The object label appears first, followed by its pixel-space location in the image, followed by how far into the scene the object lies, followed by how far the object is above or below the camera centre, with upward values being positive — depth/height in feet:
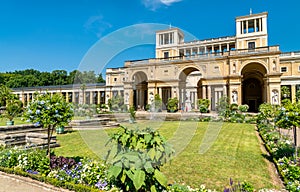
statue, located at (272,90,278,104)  95.40 +1.54
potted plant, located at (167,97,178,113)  102.01 -2.41
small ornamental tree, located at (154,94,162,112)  103.13 -0.51
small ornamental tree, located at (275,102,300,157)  22.04 -1.69
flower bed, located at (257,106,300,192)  16.87 -6.07
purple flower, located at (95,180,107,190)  14.46 -5.85
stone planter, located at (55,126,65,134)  44.27 -6.31
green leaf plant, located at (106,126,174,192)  11.18 -3.05
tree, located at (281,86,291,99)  114.42 +4.26
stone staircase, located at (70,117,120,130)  48.91 -5.67
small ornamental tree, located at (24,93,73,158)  18.31 -0.95
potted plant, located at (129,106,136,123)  47.92 -2.06
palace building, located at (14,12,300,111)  99.09 +16.11
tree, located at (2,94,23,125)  53.42 -2.78
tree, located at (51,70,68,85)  238.48 +27.03
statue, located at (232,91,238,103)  101.86 +1.42
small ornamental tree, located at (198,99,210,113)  90.99 -2.23
